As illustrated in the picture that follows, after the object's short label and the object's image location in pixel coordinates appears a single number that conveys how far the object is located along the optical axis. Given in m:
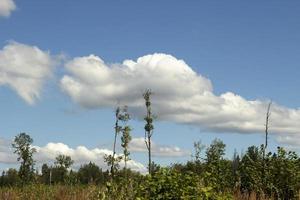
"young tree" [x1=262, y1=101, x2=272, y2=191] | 20.23
